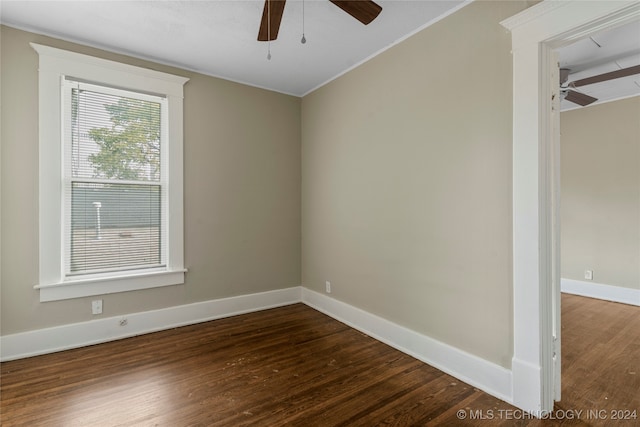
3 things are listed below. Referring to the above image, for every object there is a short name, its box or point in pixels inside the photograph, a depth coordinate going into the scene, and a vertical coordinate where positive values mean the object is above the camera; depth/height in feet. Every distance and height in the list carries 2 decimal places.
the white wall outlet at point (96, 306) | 9.32 -2.70
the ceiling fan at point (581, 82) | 9.66 +4.49
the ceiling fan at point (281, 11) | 5.69 +3.90
